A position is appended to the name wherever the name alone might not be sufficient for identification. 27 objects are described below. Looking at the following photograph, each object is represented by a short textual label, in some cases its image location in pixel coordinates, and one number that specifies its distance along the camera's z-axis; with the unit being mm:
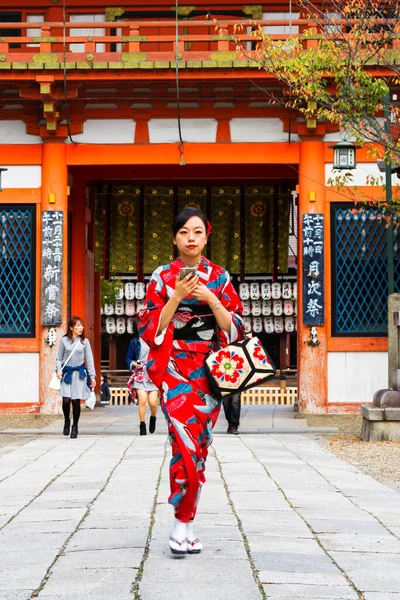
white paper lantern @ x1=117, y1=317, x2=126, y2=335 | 33369
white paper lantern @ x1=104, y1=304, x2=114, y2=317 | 32938
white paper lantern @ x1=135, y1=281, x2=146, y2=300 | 31344
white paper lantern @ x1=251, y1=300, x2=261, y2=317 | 31281
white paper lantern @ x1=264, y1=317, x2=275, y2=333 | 32094
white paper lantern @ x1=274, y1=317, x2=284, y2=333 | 32188
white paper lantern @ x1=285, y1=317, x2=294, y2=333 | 32188
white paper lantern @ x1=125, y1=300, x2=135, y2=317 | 32031
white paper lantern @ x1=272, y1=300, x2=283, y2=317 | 31469
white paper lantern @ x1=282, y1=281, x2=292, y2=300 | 30781
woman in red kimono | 5277
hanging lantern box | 15156
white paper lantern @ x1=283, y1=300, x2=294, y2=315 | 31453
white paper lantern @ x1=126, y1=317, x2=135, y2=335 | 33219
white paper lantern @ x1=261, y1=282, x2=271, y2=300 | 30625
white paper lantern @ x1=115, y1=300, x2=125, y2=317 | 32406
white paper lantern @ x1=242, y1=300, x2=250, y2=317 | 31416
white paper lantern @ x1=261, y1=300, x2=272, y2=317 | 31391
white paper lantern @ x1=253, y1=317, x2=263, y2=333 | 32188
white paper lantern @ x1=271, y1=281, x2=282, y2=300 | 30625
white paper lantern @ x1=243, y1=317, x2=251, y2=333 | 32256
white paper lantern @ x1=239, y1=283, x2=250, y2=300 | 30500
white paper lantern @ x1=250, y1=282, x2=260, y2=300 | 30578
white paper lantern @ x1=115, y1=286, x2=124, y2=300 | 32006
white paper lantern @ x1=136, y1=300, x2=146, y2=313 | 32188
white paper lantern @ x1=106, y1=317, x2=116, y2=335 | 33375
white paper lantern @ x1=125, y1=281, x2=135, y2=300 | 31375
